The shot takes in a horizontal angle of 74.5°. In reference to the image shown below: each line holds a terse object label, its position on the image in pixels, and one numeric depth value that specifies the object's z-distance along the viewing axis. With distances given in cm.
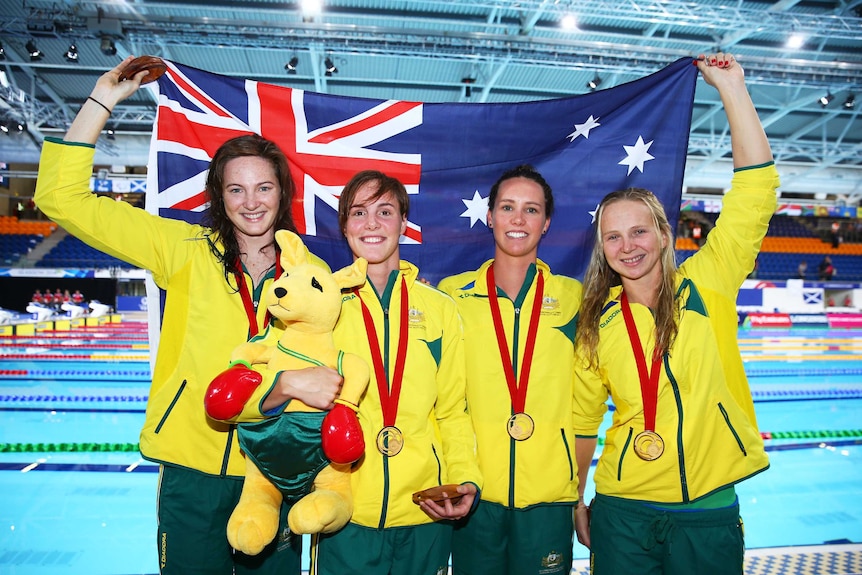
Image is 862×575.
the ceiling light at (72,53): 1008
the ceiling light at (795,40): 1023
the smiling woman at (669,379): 196
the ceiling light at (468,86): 1272
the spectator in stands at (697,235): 2116
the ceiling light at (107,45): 953
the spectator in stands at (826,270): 2175
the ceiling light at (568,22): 1011
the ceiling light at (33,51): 1007
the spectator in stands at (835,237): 2545
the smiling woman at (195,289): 204
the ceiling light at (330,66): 1120
